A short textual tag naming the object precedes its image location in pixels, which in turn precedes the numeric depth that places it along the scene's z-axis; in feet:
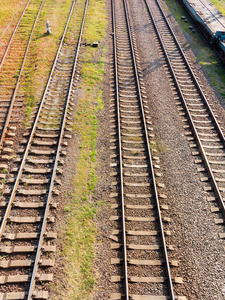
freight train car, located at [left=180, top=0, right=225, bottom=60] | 50.40
